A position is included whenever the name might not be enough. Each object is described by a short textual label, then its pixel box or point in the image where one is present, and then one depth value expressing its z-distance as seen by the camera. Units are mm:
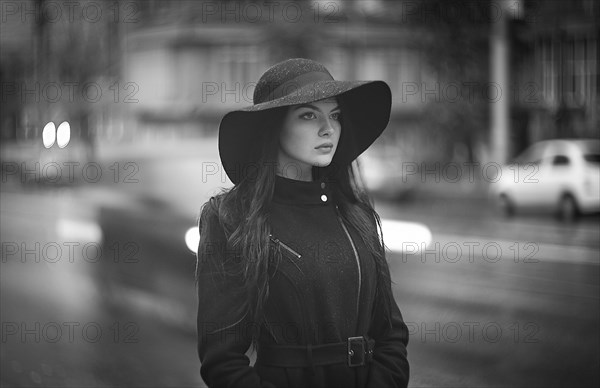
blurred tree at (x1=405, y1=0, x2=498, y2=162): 25266
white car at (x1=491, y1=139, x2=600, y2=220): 18469
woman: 2506
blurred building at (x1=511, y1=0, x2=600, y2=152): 34031
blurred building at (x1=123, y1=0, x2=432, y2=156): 41500
